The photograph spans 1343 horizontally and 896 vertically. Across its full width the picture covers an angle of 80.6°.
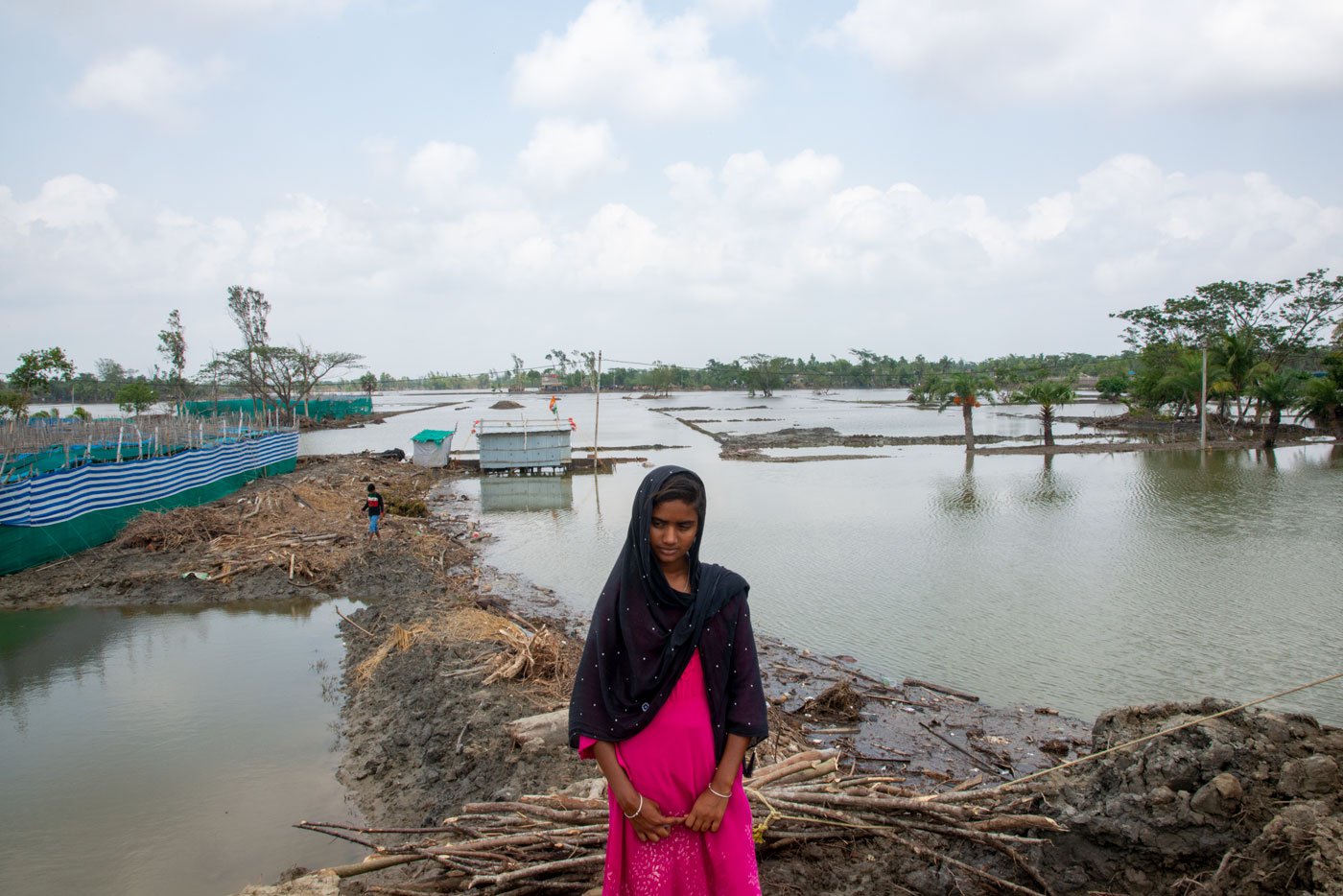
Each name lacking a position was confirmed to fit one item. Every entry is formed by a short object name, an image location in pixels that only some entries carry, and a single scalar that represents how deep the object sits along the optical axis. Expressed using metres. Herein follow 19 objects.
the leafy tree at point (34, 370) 28.23
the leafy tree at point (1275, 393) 27.23
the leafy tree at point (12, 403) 27.53
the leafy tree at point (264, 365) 47.22
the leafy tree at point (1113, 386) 48.34
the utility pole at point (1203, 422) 26.62
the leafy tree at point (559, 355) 136.38
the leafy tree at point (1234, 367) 30.58
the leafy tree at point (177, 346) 47.12
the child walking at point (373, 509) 12.75
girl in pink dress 2.05
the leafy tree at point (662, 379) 112.31
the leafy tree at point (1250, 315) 37.59
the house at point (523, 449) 24.58
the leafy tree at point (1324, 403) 28.95
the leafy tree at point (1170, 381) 33.25
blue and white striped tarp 10.33
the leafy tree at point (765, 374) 101.94
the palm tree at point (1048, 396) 28.47
